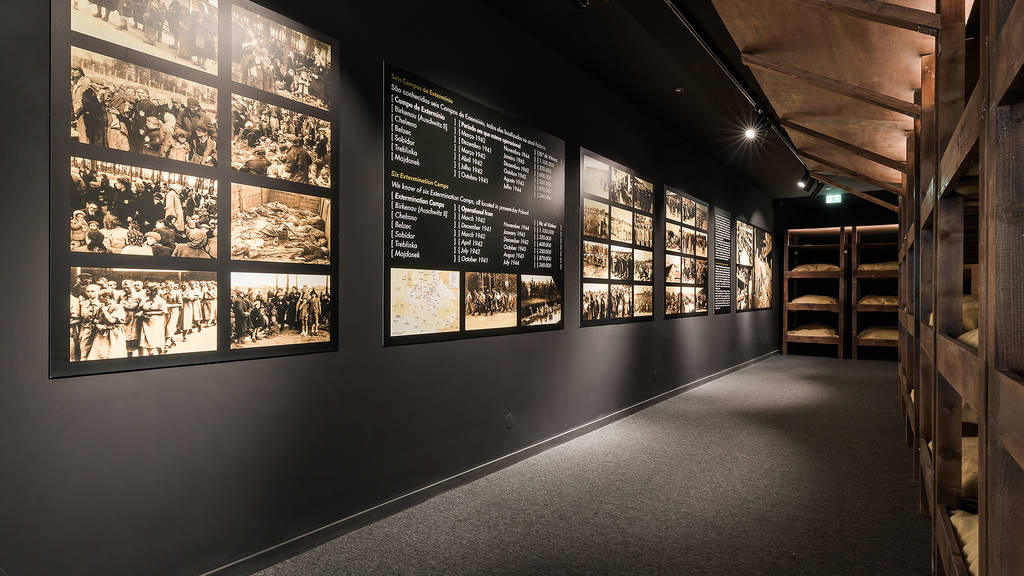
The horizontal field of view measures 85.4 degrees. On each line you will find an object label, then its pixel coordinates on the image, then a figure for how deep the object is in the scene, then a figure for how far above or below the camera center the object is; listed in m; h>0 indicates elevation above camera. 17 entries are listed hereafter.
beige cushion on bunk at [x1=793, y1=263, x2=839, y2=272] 10.37 +0.33
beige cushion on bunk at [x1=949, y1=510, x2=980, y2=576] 1.39 -0.69
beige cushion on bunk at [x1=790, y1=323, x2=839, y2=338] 10.52 -0.87
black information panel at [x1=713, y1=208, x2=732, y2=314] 8.05 +0.34
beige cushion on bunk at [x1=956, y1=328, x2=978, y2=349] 1.40 -0.14
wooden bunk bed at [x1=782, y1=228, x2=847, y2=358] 10.38 -0.01
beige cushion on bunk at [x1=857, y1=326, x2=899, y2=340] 9.77 -0.86
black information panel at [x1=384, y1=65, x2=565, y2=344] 3.09 +0.43
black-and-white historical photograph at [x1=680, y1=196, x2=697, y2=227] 6.88 +0.95
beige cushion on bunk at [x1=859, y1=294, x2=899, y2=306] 9.92 -0.28
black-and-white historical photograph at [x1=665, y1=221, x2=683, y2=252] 6.46 +0.56
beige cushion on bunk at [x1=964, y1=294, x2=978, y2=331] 1.70 -0.09
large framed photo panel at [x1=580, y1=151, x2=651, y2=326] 4.86 +0.40
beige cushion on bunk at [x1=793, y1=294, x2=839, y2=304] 10.45 -0.28
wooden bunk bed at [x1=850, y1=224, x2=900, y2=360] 9.89 -0.01
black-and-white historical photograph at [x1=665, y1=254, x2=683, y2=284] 6.45 +0.19
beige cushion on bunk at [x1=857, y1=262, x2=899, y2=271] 9.92 +0.35
